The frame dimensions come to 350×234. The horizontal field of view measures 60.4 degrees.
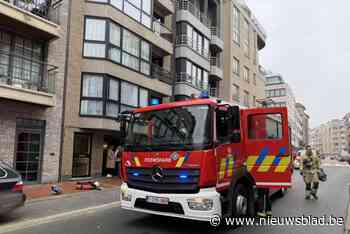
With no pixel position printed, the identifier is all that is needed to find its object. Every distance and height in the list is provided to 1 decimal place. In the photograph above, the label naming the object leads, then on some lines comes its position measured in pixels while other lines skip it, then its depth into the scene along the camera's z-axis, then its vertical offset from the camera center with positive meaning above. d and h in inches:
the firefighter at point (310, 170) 416.8 -32.9
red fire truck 227.5 -13.3
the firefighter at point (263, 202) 305.4 -56.7
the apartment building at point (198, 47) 897.5 +328.5
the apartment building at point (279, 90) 3368.6 +650.3
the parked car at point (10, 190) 271.7 -44.3
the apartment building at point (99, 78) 597.0 +140.7
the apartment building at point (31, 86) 482.6 +98.5
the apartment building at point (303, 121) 4888.8 +466.4
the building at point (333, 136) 5506.9 +240.1
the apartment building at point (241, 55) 1220.5 +408.3
